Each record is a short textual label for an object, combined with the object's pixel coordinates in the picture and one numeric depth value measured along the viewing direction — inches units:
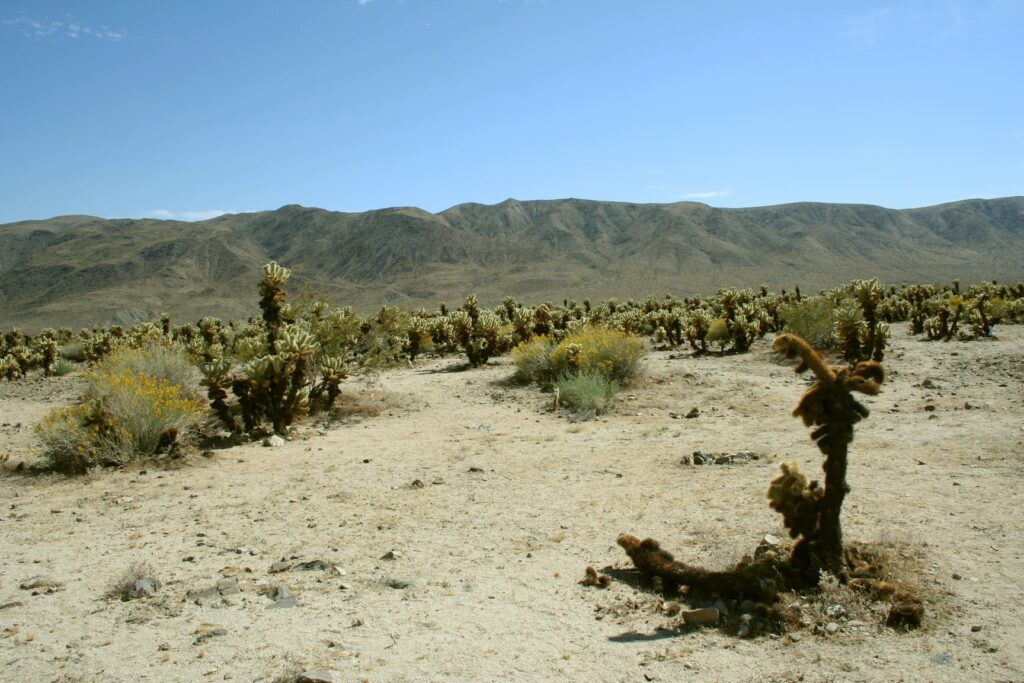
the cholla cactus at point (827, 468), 203.6
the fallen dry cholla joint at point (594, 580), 223.5
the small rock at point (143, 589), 223.3
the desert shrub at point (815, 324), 900.6
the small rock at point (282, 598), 216.5
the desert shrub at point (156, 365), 557.0
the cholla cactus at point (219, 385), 473.7
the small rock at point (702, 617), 194.2
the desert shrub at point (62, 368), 986.1
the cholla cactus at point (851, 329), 720.3
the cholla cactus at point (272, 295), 567.8
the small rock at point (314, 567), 243.9
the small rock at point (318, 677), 166.4
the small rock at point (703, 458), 363.1
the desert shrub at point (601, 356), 613.6
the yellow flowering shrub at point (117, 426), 388.8
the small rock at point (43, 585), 231.6
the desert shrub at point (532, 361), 671.1
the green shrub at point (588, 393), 526.9
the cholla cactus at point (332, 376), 561.3
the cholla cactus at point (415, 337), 956.6
